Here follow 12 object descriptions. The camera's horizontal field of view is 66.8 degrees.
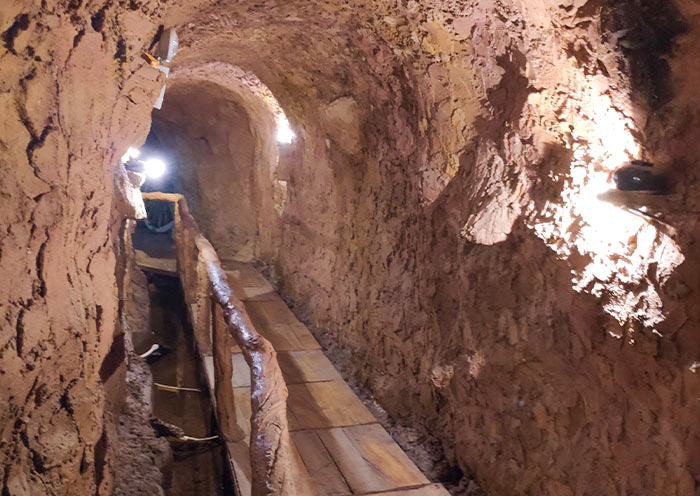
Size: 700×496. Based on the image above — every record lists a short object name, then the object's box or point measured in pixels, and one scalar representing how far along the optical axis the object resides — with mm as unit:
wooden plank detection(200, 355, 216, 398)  4215
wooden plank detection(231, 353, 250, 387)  4246
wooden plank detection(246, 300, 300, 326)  5496
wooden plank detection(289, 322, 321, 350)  4992
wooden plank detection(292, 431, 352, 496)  3098
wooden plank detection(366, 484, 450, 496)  3066
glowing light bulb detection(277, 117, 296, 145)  5691
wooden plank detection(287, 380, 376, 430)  3805
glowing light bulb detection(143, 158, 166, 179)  6328
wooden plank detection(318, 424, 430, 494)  3168
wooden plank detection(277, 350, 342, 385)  4441
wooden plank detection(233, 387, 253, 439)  3656
